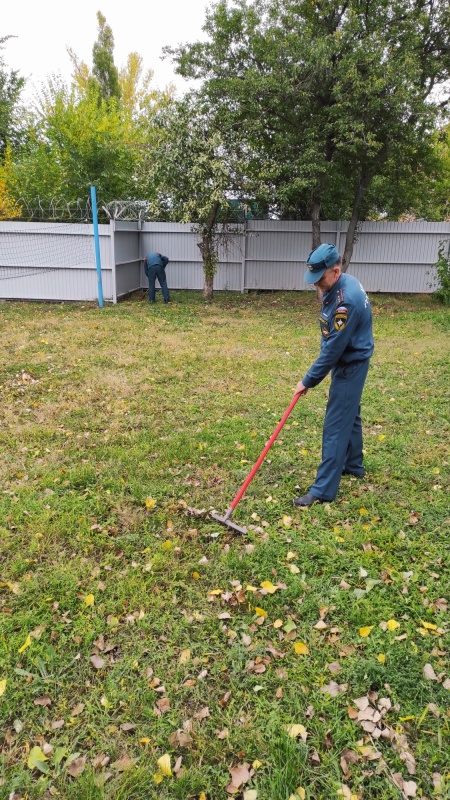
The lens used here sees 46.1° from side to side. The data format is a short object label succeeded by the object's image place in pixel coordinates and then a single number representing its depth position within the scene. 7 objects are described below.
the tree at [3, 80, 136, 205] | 15.09
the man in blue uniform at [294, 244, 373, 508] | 3.78
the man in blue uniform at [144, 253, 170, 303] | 12.96
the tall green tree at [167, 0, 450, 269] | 11.09
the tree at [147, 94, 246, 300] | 11.69
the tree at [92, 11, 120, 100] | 28.36
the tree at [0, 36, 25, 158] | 19.53
